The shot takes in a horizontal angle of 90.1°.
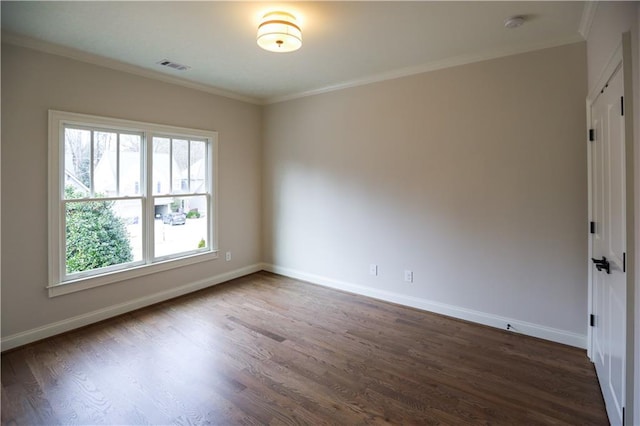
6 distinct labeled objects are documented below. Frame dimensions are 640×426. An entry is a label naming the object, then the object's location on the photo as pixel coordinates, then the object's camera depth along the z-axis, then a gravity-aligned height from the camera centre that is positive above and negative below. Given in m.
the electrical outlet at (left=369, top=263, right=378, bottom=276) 4.10 -0.72
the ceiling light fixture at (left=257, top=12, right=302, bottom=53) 2.42 +1.40
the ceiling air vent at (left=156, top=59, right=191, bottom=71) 3.46 +1.66
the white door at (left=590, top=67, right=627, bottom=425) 1.72 -0.19
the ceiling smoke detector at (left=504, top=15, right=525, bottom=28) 2.51 +1.52
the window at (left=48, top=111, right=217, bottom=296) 3.16 +0.18
